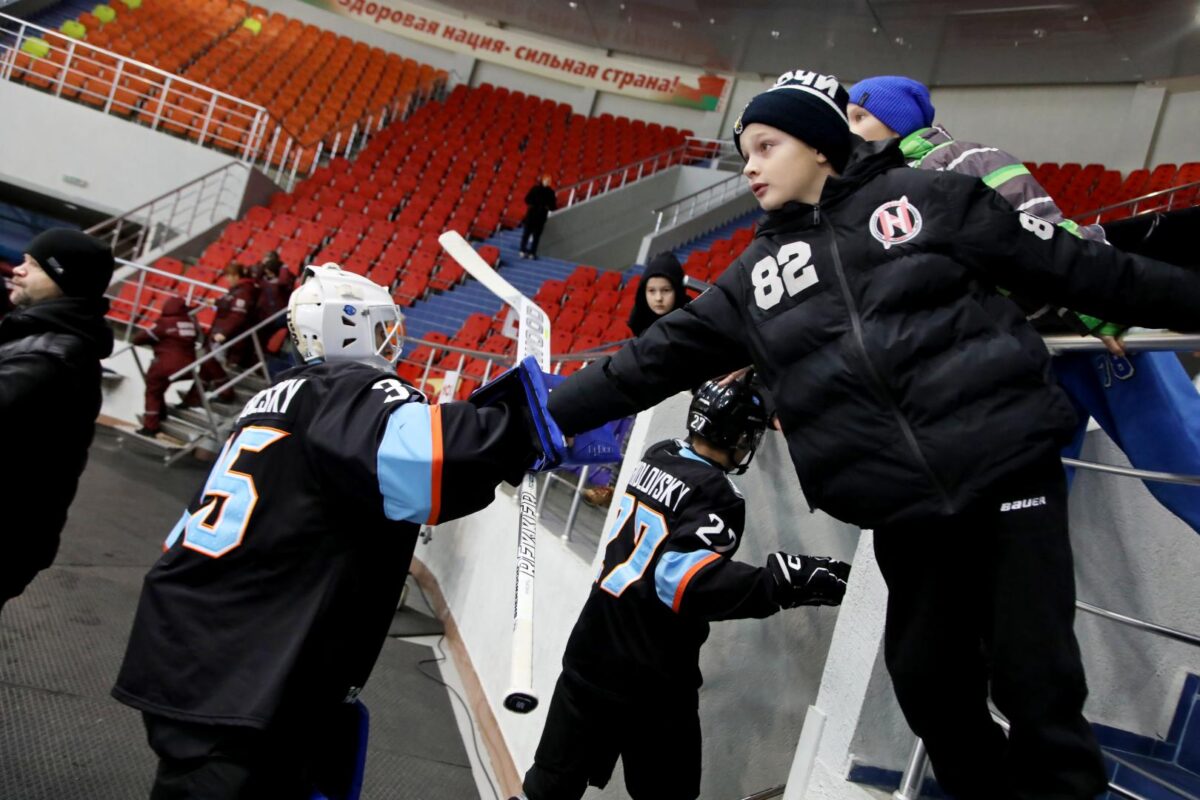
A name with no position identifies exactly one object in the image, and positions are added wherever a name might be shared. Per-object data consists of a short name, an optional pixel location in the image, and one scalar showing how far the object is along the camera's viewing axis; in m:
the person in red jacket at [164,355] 9.03
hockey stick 1.42
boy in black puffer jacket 1.36
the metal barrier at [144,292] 10.06
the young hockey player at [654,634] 2.58
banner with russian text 18.17
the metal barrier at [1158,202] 9.48
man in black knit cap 2.43
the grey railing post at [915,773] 1.83
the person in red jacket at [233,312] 9.29
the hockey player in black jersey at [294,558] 1.76
